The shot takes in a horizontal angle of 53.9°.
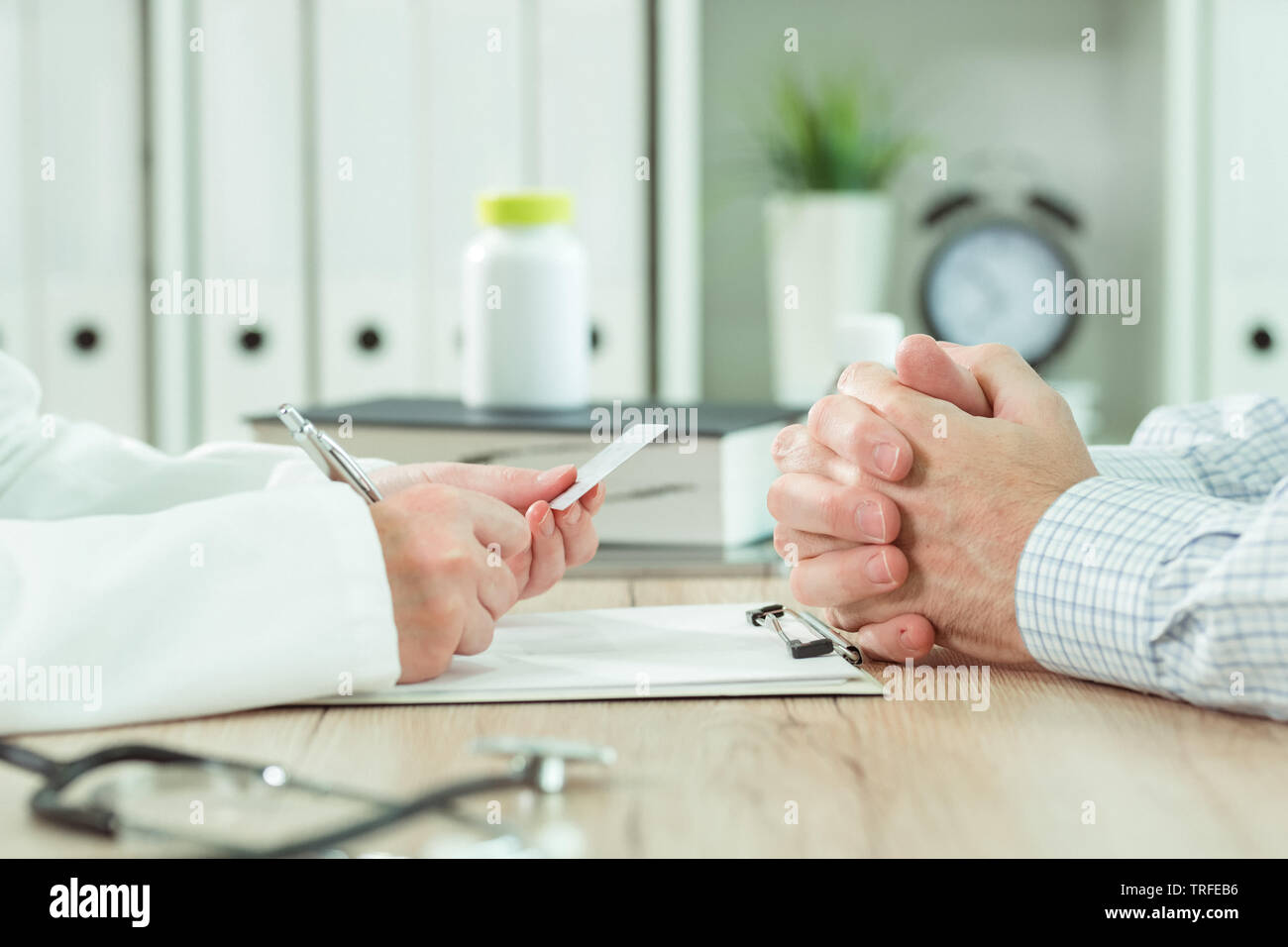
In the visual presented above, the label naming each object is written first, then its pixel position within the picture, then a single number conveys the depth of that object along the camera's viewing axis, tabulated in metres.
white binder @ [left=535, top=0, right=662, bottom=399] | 1.89
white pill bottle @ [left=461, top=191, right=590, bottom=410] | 1.05
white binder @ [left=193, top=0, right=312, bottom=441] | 1.85
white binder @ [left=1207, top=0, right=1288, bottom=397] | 1.86
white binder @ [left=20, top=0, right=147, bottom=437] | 1.82
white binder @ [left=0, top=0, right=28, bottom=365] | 1.80
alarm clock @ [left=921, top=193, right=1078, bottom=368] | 2.15
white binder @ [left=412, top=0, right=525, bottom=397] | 1.87
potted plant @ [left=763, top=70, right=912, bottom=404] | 2.05
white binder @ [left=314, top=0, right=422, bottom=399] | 1.86
